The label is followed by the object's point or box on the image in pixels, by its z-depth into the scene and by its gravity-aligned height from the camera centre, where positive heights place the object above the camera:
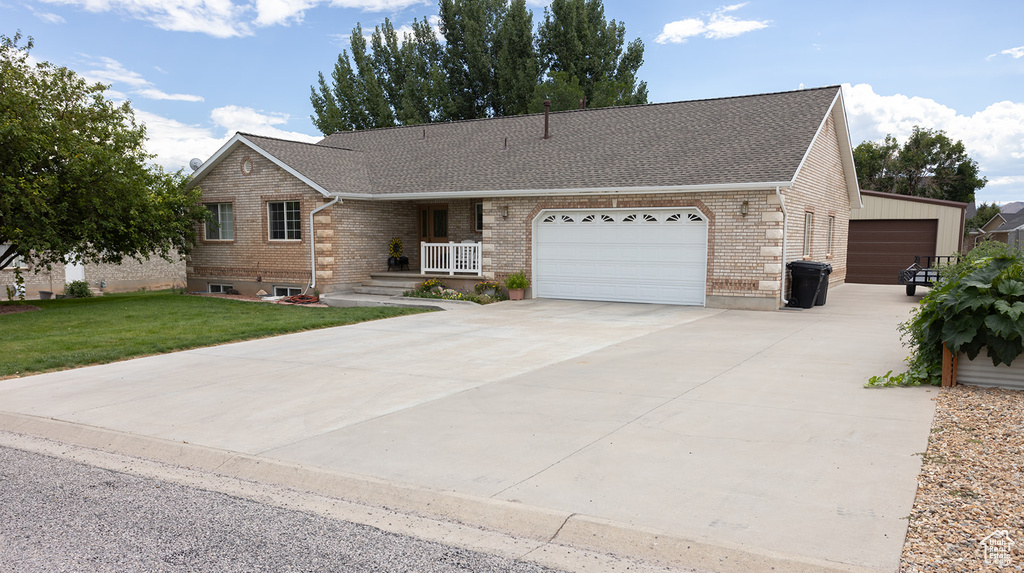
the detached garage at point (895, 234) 22.95 +0.21
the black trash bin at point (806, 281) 15.50 -0.95
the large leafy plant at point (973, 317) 6.93 -0.80
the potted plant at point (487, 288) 18.12 -1.35
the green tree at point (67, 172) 15.02 +1.45
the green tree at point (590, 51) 37.48 +10.41
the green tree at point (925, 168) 40.69 +4.35
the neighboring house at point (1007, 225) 41.33 +1.11
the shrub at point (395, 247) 20.89 -0.35
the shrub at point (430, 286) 18.34 -1.33
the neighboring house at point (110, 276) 26.38 -1.76
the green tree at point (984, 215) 60.19 +2.31
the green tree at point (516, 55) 37.59 +10.04
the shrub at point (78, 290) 26.38 -2.16
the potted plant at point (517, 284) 17.75 -1.22
